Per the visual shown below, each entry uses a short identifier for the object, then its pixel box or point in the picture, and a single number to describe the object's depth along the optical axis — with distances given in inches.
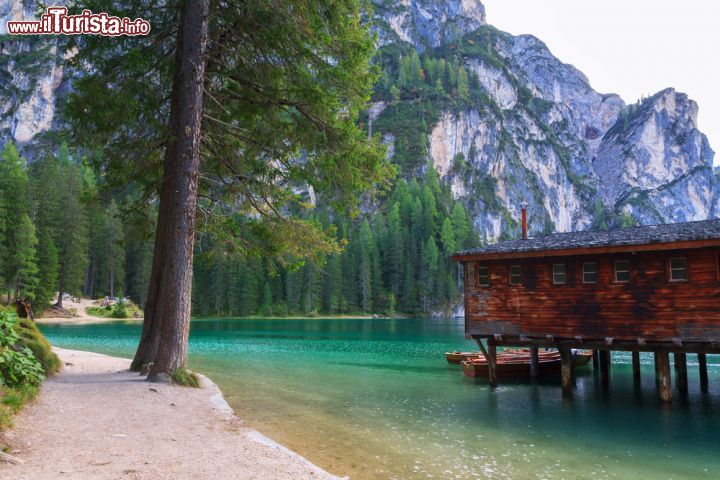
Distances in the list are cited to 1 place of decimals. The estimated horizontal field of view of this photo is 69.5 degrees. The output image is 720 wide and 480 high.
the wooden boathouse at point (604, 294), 695.7
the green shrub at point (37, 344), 529.6
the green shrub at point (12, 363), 369.4
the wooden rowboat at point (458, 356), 1130.2
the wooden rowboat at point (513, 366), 981.2
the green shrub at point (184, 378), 540.9
